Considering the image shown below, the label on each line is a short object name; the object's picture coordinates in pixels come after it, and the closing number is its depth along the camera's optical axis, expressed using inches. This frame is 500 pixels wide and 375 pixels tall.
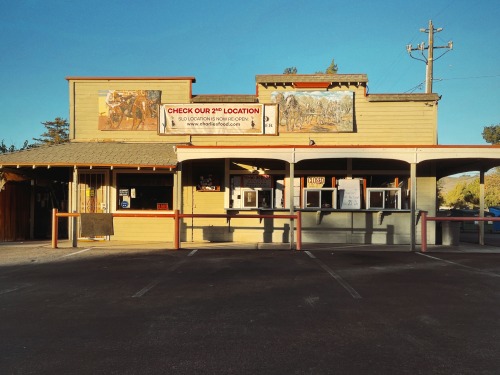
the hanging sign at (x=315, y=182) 519.9
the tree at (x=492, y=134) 2012.3
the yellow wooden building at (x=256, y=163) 509.4
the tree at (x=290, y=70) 1759.4
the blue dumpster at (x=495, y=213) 819.6
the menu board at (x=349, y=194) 507.2
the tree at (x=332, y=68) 1260.1
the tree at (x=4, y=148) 950.4
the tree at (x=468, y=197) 1321.4
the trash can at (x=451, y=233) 504.7
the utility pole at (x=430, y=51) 982.0
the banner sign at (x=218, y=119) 528.7
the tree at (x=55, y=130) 1861.5
